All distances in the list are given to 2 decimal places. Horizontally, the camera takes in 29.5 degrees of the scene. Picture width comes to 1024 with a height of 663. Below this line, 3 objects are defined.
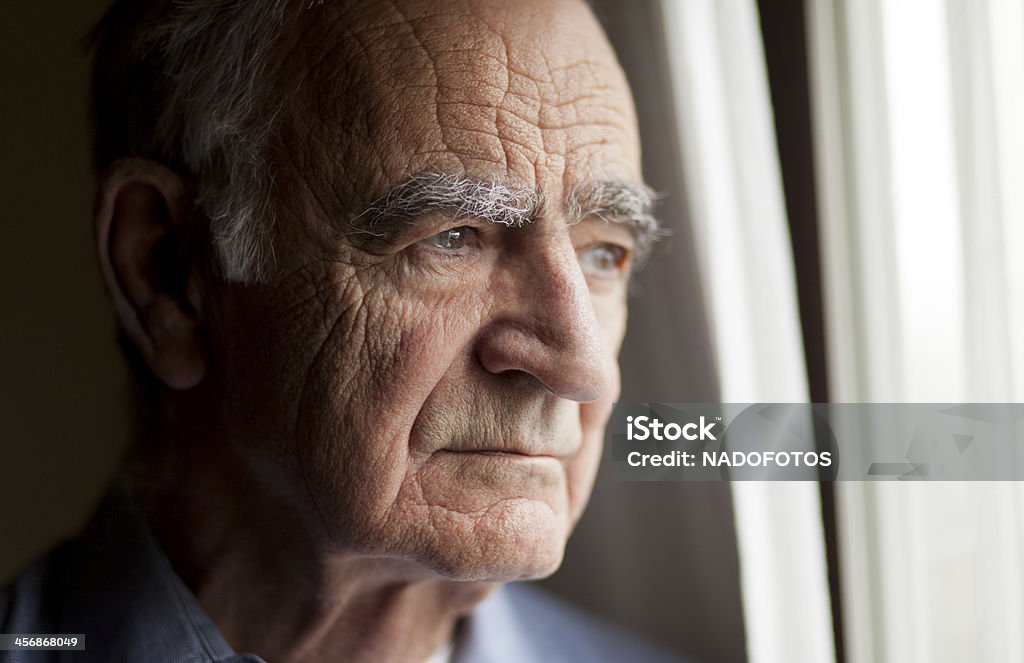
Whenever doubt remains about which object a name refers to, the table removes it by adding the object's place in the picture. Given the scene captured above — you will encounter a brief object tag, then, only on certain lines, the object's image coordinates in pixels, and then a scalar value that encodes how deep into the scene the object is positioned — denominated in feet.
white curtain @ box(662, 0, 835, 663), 2.33
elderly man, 2.12
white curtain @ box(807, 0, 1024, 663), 2.19
